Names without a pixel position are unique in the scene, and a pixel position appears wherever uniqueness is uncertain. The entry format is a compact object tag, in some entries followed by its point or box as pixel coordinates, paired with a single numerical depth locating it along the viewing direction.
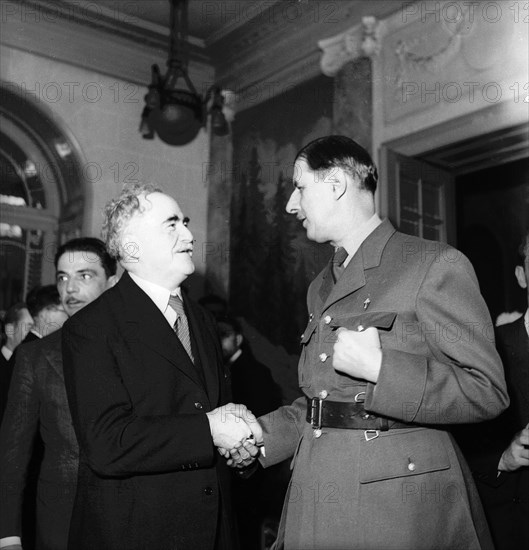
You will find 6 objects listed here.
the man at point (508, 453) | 2.37
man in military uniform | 1.62
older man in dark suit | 1.89
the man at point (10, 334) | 3.51
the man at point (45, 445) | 2.38
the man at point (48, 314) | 3.48
